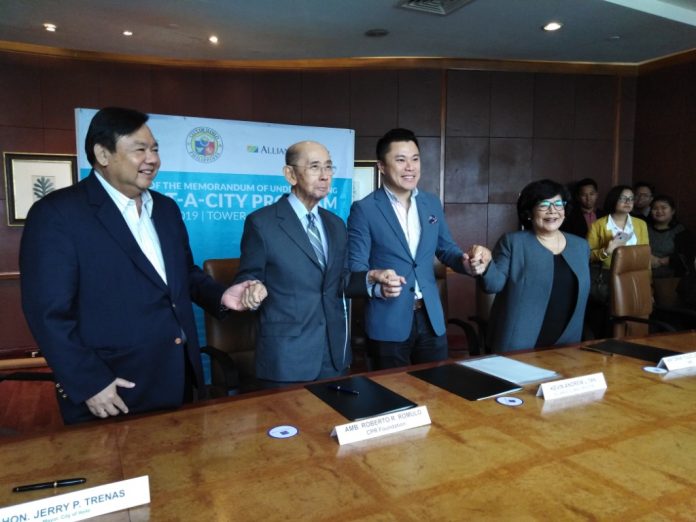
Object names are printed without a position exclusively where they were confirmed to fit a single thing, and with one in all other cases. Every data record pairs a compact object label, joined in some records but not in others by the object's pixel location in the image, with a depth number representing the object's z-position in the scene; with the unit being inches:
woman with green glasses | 97.7
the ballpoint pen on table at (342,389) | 61.3
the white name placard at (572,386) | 60.9
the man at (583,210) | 207.9
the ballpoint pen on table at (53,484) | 39.9
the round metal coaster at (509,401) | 59.2
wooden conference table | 38.2
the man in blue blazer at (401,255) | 95.7
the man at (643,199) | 214.7
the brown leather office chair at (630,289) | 130.6
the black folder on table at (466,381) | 62.4
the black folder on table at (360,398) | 55.6
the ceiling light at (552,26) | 181.6
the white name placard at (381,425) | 48.8
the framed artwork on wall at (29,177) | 203.0
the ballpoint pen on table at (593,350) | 80.9
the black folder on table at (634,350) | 79.1
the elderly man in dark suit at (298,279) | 80.0
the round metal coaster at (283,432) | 50.1
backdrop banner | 148.9
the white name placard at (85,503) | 35.6
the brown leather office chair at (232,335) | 102.4
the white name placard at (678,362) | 73.2
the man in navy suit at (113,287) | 61.0
